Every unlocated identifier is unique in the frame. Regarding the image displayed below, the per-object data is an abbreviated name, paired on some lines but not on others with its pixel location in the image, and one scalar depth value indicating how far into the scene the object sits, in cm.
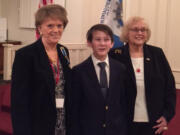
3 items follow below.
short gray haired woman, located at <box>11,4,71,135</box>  162
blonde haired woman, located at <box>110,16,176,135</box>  199
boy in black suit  178
